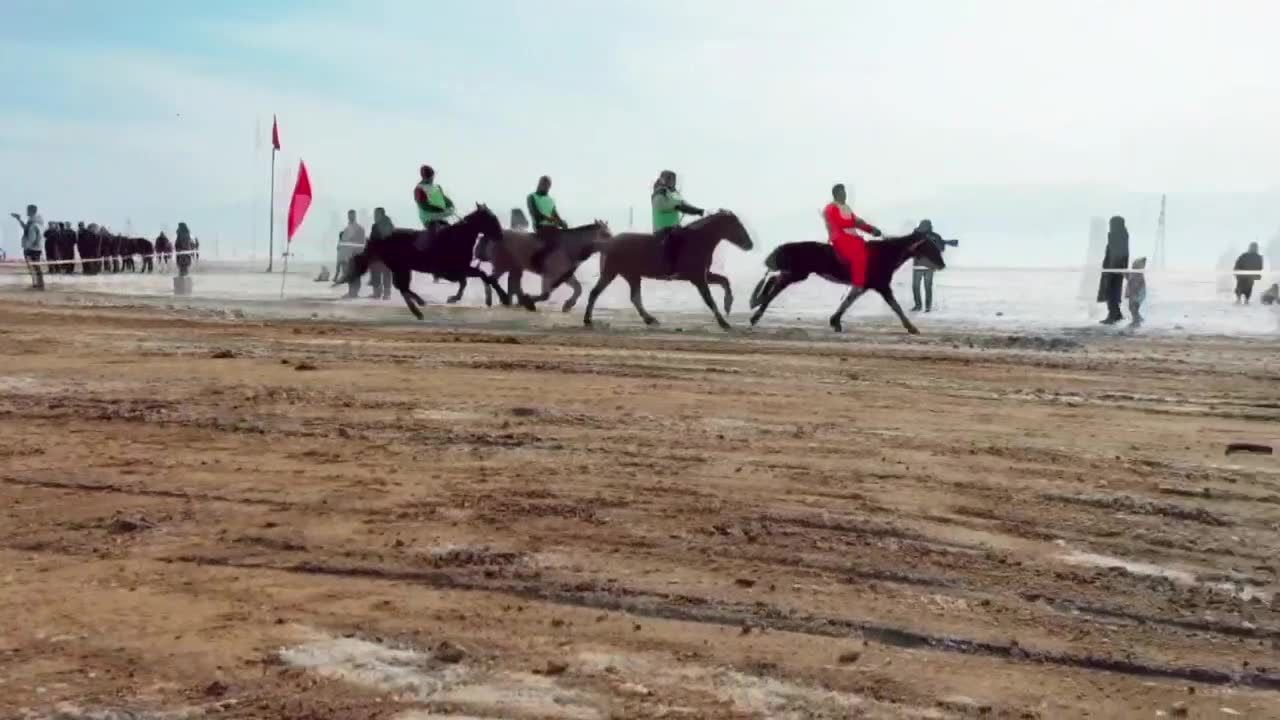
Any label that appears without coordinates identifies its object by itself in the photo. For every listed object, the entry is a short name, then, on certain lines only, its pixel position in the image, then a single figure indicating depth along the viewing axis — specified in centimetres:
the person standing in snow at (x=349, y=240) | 2870
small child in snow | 2088
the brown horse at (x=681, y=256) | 1820
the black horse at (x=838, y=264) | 1812
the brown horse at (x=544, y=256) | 2020
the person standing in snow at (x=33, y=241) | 2753
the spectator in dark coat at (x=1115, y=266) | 2116
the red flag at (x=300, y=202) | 2477
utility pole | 3251
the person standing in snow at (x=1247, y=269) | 2553
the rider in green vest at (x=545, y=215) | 2023
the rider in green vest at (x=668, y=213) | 1811
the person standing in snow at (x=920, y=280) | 2390
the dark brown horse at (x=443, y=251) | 1994
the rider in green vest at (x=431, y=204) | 2040
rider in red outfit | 1791
